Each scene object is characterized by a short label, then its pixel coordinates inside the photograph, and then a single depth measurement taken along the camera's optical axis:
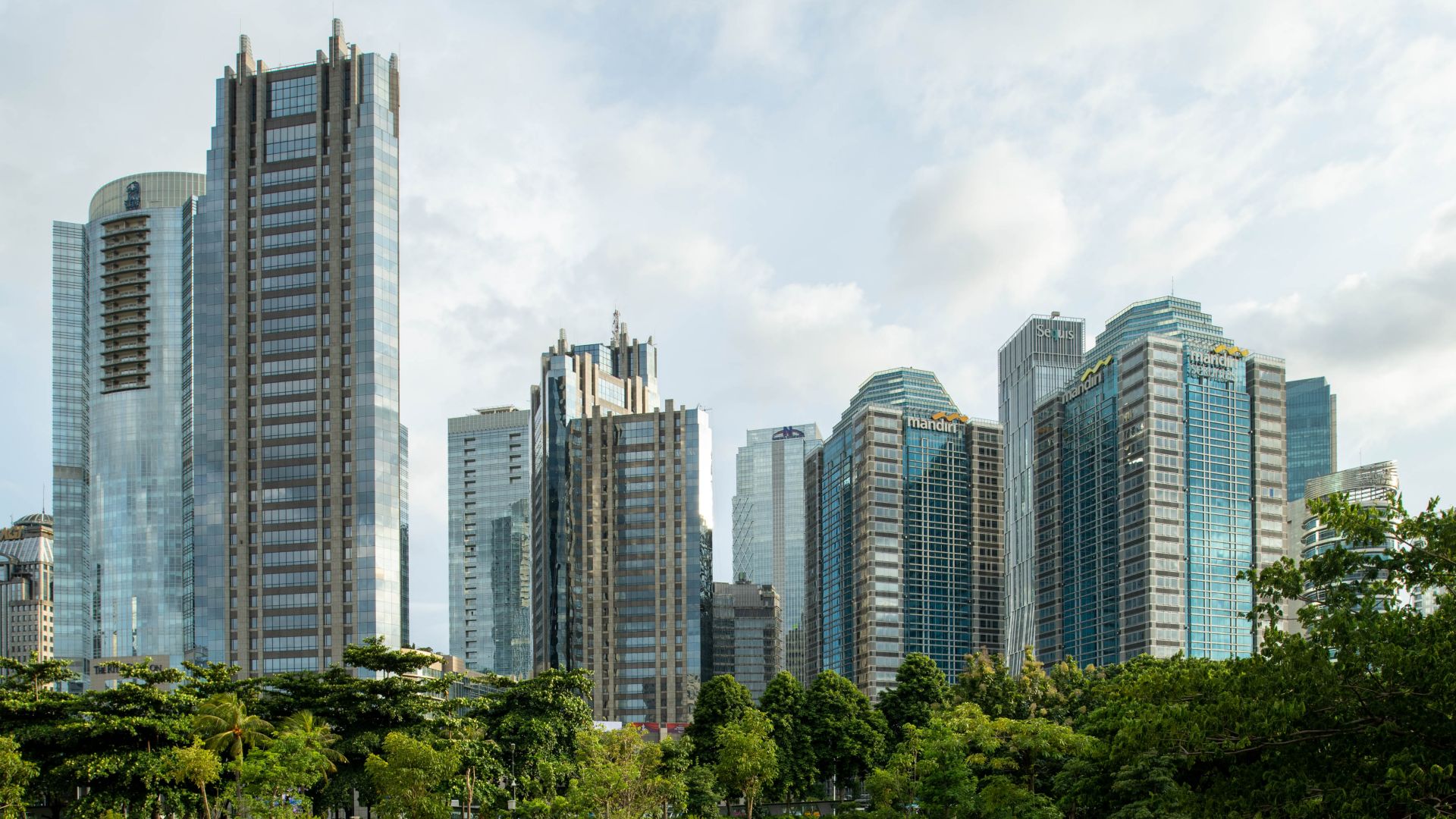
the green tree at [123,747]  70.12
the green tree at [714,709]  116.88
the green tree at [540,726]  91.73
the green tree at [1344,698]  37.34
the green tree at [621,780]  78.44
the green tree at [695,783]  101.44
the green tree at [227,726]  73.56
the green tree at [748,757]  102.50
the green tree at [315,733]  76.25
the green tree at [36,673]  76.56
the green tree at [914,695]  126.12
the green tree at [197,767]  67.94
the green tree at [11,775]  66.12
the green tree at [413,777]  75.00
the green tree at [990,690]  110.38
